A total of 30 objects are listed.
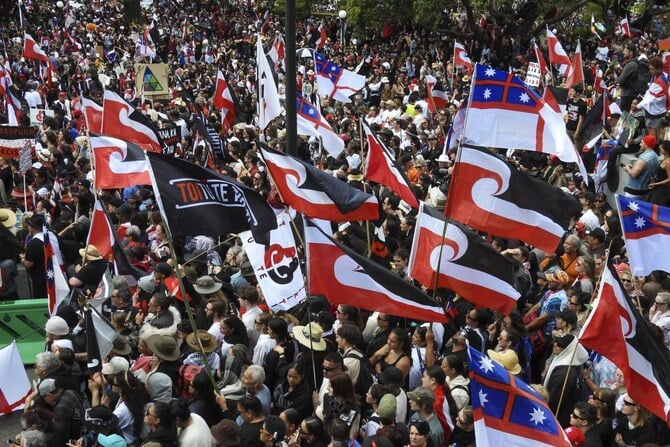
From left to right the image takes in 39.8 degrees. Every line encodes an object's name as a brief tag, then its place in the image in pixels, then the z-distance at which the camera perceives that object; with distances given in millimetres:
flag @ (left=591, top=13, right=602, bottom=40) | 34762
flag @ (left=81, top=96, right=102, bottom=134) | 13805
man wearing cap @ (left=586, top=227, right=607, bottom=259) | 10164
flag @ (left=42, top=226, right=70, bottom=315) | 10070
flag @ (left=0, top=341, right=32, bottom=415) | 8312
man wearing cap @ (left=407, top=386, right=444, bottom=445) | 6496
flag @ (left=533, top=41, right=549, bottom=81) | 18764
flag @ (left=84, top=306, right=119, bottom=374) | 8156
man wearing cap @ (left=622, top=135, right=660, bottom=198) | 12141
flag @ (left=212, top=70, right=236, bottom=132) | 16953
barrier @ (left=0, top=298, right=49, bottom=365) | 11047
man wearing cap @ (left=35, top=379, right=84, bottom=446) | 7141
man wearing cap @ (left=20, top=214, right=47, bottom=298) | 11625
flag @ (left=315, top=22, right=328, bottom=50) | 28702
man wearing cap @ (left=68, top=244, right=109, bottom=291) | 10508
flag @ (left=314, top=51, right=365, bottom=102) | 17531
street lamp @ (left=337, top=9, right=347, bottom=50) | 34131
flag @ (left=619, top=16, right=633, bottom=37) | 26984
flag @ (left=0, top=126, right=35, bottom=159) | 14750
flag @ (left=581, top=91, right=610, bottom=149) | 14891
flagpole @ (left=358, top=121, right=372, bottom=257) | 10436
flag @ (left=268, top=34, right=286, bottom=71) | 20938
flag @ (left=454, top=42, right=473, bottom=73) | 21578
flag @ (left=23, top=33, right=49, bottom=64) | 22984
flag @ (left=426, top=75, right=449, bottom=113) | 19094
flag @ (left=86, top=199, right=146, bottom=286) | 10273
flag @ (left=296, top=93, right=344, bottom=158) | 13984
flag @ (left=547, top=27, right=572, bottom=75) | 18906
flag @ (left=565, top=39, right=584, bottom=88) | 18703
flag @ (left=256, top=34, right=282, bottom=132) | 14383
